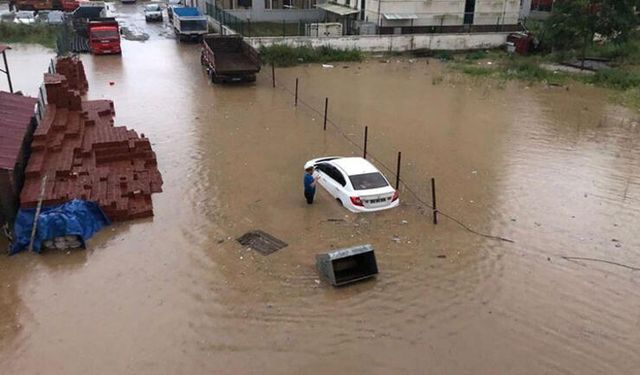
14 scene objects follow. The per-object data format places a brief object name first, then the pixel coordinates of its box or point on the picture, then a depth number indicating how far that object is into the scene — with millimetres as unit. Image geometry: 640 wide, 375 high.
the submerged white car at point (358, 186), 13812
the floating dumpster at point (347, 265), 10773
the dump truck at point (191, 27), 39844
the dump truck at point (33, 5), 55000
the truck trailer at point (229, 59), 27000
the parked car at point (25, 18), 43703
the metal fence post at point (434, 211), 13285
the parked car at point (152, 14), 51000
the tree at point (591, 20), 30672
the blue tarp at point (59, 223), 11883
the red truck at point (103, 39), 34500
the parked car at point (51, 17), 43406
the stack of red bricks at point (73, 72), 24578
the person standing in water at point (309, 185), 13961
